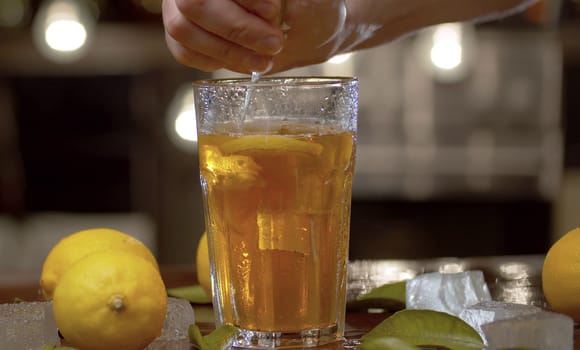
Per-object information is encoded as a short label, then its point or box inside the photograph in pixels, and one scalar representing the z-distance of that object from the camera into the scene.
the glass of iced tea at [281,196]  0.83
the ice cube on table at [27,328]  0.81
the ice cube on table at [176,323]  0.83
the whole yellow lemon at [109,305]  0.79
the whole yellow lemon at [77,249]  0.88
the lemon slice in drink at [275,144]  0.83
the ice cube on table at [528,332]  0.73
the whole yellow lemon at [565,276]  0.87
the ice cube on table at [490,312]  0.81
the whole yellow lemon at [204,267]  0.93
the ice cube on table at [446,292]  0.88
